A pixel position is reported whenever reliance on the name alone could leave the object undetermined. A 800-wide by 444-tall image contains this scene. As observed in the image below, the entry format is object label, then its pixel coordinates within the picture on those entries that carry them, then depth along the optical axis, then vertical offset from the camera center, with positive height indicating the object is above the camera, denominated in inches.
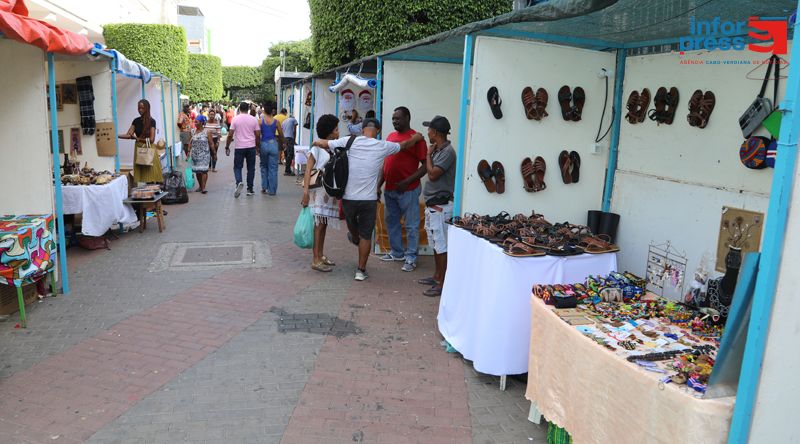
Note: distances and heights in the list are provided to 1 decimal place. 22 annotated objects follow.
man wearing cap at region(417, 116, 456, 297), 233.6 -26.1
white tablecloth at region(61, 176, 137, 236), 286.7 -46.8
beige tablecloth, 95.2 -49.0
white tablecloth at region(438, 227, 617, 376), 159.2 -46.6
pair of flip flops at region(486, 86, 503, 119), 189.3 +8.1
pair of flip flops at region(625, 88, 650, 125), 193.8 +9.0
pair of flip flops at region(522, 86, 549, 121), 194.1 +8.3
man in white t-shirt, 240.1 -22.7
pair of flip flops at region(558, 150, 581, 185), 205.5 -12.6
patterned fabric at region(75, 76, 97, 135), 354.9 +2.3
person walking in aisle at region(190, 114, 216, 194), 477.4 -32.8
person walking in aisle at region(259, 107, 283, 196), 476.1 -26.1
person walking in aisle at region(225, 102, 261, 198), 470.0 -17.8
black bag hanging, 148.3 +6.6
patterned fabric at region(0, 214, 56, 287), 193.9 -48.6
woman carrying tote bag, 371.6 -24.9
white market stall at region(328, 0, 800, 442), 160.1 +0.9
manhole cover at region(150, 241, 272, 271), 281.3 -70.6
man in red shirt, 261.7 -25.6
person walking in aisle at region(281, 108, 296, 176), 590.6 -14.8
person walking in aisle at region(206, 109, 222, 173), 567.4 -15.6
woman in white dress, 251.4 -35.7
